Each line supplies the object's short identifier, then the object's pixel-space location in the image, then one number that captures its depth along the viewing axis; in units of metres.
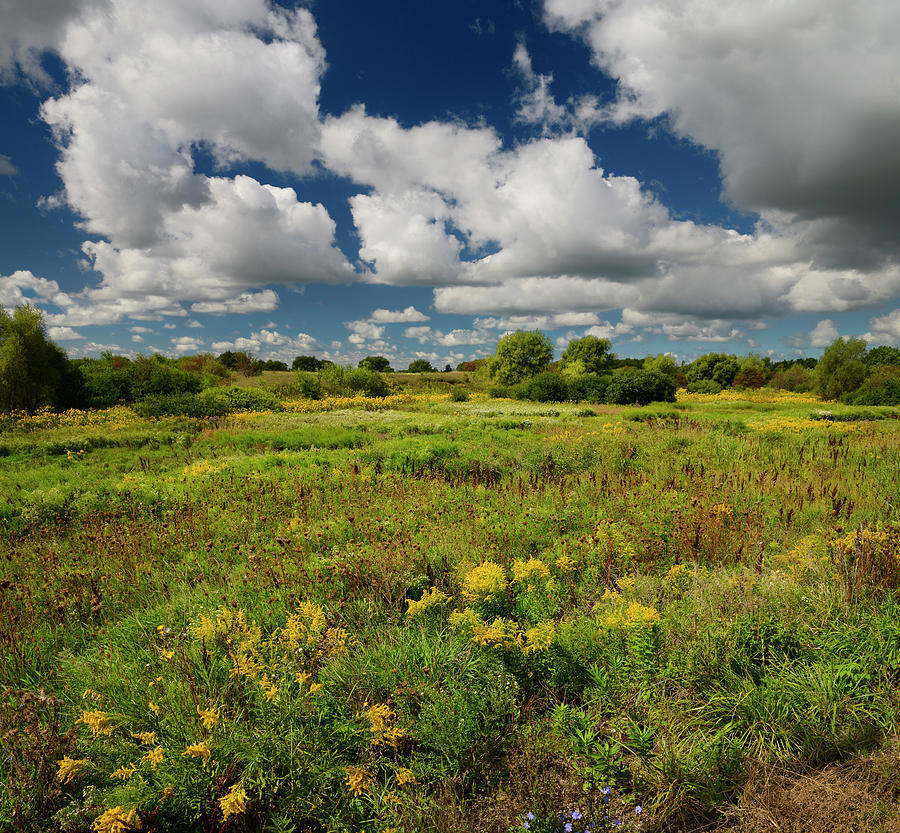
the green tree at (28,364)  23.80
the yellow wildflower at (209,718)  2.29
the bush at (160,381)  29.42
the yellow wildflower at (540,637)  2.84
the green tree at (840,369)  38.62
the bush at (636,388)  31.34
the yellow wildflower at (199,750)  2.14
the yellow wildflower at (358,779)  2.15
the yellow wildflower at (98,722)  2.22
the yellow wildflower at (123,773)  2.17
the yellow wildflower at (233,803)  1.96
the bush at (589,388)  33.47
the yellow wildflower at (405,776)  2.17
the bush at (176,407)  23.16
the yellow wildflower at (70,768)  2.12
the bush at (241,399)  26.73
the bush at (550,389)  35.22
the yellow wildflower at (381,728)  2.33
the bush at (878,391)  31.77
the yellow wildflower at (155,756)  2.16
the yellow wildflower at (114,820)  1.91
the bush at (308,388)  35.94
